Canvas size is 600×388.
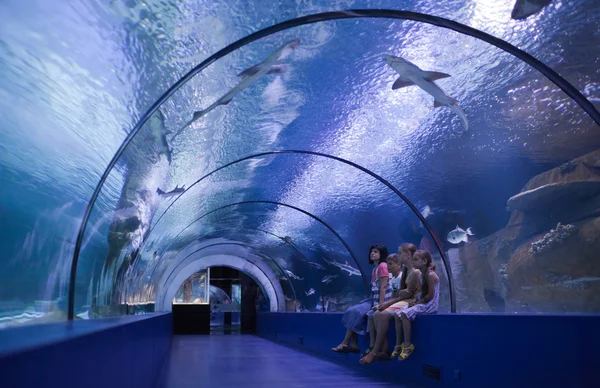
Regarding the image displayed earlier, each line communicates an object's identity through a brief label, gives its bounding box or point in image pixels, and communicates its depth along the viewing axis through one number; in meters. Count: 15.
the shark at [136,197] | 7.15
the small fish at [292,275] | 22.83
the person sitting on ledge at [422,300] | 7.18
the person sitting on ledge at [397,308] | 7.48
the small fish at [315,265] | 19.16
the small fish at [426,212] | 11.45
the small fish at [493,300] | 12.17
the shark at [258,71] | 6.64
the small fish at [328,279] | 18.50
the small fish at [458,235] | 11.50
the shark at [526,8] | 6.04
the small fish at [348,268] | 16.16
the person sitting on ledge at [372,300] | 8.29
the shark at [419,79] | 7.27
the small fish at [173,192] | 10.17
